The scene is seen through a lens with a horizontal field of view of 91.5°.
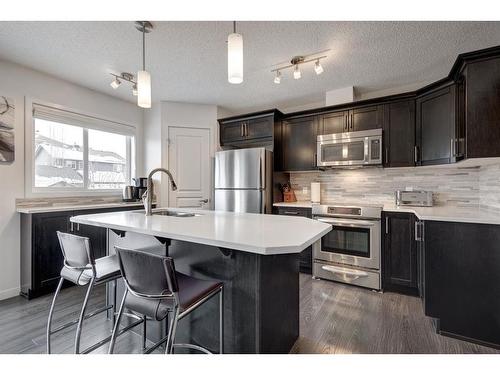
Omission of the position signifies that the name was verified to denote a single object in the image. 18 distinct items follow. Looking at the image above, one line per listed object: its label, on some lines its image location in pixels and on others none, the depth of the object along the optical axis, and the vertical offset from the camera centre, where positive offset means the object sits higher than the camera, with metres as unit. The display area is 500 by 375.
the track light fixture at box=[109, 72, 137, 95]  2.78 +1.30
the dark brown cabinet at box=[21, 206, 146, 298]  2.48 -0.66
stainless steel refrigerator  3.32 +0.10
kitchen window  2.89 +0.48
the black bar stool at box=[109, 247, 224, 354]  1.07 -0.49
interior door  3.81 +0.34
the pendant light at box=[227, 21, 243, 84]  1.38 +0.75
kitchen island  1.18 -0.47
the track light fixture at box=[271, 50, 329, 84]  2.42 +1.30
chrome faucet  2.03 -0.10
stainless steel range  2.70 -0.70
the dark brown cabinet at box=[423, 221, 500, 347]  1.71 -0.69
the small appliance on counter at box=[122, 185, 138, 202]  3.49 -0.08
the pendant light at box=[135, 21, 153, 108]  1.71 +0.70
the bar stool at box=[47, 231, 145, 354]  1.44 -0.53
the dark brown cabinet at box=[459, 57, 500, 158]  1.76 +0.58
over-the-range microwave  2.93 +0.49
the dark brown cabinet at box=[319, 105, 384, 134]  2.97 +0.86
